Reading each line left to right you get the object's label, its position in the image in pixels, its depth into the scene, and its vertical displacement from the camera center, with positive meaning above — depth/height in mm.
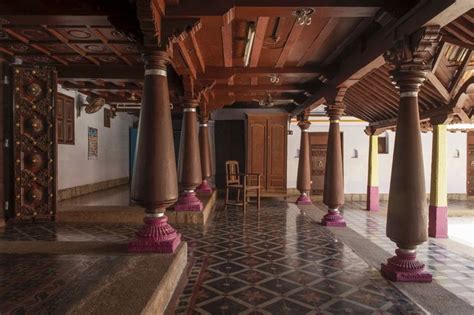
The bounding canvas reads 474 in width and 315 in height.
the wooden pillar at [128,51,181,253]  3596 -159
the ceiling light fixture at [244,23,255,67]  4346 +1474
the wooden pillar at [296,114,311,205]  9773 -606
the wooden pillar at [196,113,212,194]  9363 -166
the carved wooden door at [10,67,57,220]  5887 +76
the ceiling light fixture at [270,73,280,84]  6512 +1366
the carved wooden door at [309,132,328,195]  12992 -403
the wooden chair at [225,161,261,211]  8398 -943
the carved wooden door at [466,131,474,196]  13594 -598
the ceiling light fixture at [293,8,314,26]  3453 +1364
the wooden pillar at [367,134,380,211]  11344 -693
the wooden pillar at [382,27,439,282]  3533 -284
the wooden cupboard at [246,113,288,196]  11156 +72
